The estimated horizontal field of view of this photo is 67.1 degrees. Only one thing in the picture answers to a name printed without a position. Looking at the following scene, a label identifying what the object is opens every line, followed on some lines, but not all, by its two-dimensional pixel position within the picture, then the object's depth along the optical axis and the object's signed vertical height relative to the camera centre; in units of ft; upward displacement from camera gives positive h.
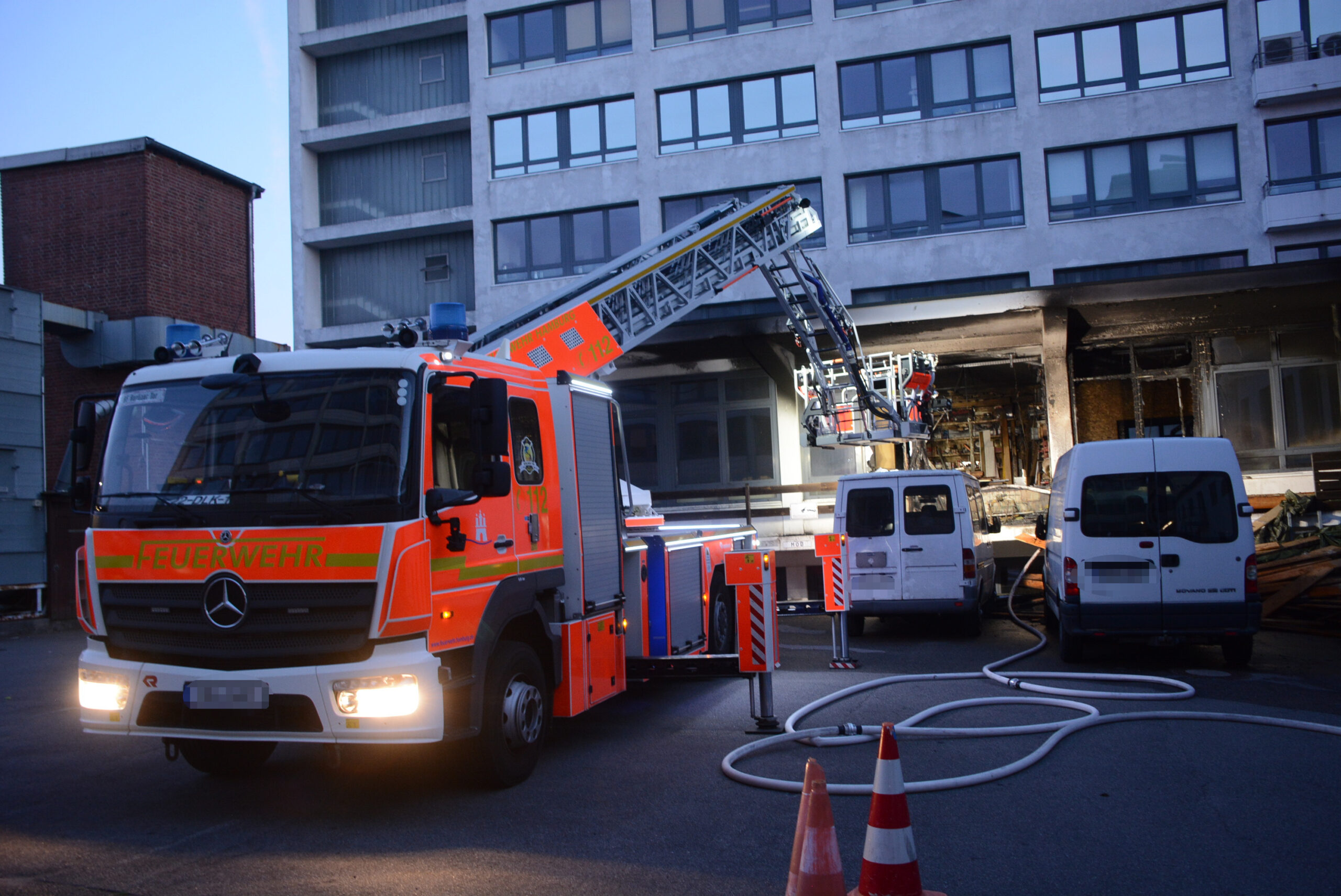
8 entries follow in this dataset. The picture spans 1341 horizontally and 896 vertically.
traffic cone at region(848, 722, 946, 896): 12.19 -4.31
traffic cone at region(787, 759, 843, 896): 12.11 -4.30
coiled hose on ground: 19.29 -5.51
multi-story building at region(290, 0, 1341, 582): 76.64 +25.63
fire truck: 17.02 -0.63
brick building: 71.46 +20.89
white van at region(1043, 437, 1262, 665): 32.42 -2.27
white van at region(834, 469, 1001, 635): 41.75 -2.22
